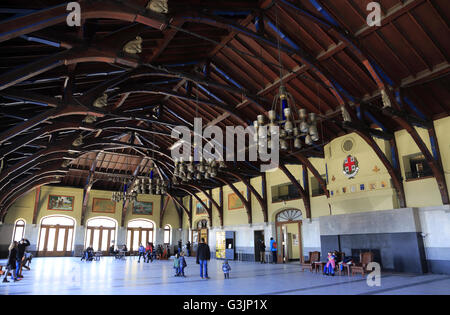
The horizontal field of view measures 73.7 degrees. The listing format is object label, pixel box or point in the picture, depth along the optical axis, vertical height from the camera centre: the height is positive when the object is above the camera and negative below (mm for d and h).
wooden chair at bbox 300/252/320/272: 11953 -1083
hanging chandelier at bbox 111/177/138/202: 17717 +2346
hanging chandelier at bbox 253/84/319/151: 6426 +2280
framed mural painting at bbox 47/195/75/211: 24625 +2781
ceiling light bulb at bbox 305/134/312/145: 6680 +2063
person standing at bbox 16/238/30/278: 9816 -625
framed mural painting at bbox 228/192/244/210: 21734 +2340
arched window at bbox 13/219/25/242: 23188 +638
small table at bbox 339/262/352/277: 10430 -1099
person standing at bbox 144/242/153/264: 18484 -968
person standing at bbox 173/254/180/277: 10765 -989
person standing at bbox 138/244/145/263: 19419 -879
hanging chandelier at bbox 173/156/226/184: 10773 +2371
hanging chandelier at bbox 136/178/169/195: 14648 +2404
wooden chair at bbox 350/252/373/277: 10236 -1067
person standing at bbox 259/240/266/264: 17500 -1055
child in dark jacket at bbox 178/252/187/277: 10645 -1013
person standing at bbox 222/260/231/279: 10020 -1040
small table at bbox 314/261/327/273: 11451 -1182
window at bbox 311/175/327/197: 15730 +2355
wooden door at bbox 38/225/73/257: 24031 -294
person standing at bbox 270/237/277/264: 17047 -801
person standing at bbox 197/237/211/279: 10039 -645
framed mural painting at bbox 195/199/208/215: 25875 +2282
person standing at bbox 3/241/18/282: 8875 -622
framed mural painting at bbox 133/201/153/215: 27984 +2567
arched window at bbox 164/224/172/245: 28836 +159
